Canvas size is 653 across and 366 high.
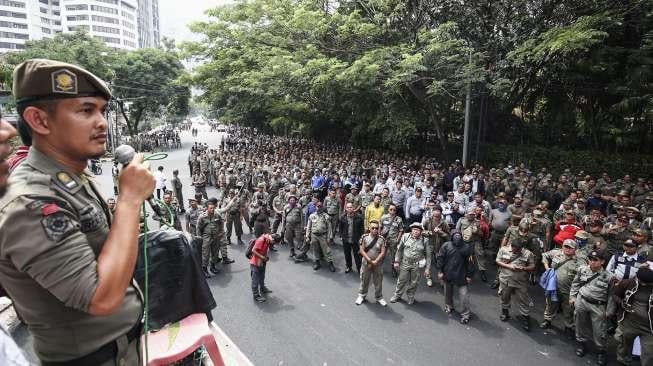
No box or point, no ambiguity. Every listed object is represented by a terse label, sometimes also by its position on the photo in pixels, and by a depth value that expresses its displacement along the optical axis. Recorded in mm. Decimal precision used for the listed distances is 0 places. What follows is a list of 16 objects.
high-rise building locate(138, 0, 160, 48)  95438
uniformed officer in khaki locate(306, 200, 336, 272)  8961
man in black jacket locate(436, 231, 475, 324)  6715
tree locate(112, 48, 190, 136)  33375
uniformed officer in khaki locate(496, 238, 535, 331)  6417
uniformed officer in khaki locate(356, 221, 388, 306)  7307
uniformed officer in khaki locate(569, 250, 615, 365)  5504
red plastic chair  2939
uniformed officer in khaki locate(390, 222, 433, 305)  7242
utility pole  12641
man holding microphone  1079
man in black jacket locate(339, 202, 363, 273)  8508
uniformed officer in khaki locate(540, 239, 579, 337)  6207
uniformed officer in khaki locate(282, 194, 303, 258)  9906
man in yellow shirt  9406
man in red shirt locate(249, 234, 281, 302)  7234
